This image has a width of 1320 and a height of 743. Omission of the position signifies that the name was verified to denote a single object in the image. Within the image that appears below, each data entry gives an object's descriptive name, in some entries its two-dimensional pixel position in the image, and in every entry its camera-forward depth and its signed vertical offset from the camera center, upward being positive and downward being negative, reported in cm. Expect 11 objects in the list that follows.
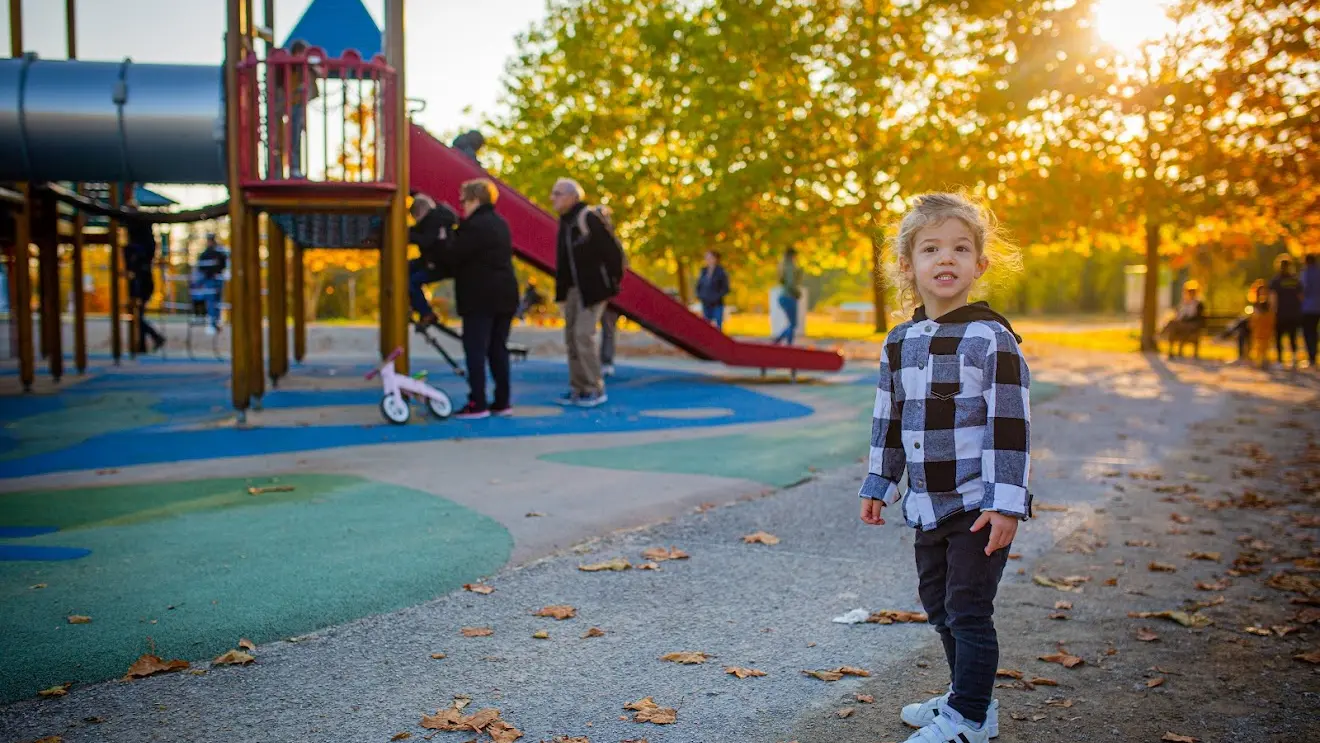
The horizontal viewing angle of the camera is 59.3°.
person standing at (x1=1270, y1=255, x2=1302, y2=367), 2361 -7
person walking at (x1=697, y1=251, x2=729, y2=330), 2194 +10
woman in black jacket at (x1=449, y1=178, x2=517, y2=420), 1085 +17
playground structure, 1017 +142
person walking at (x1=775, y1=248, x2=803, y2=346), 2391 +11
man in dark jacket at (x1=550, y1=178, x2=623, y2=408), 1207 +26
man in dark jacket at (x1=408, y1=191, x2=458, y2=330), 1116 +59
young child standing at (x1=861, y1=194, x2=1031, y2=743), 322 -42
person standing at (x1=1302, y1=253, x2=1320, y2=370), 2342 -8
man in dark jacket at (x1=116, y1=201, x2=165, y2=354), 1762 +46
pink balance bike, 1062 -92
